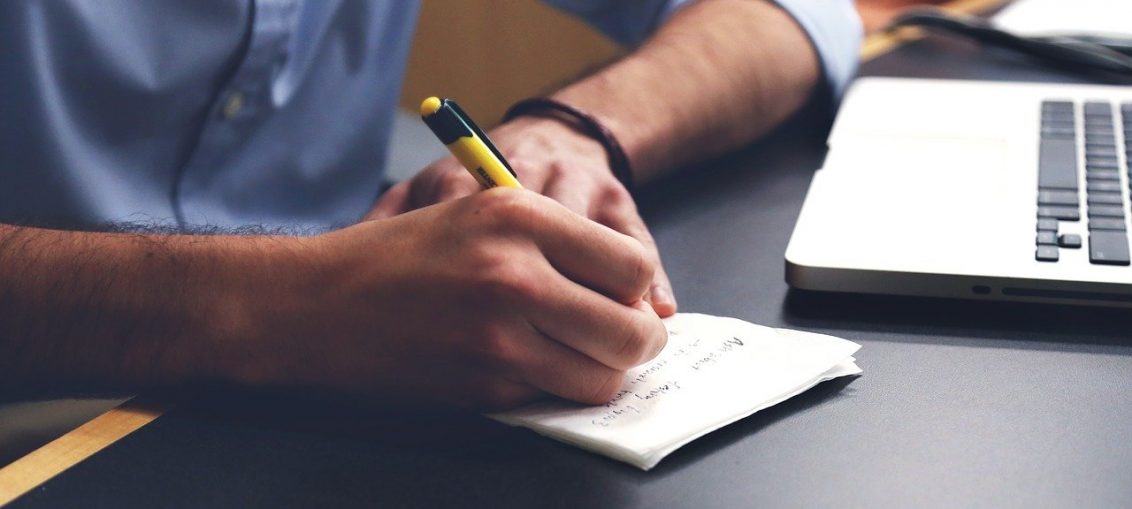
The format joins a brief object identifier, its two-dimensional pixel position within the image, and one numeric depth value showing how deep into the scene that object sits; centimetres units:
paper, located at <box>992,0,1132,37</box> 101
